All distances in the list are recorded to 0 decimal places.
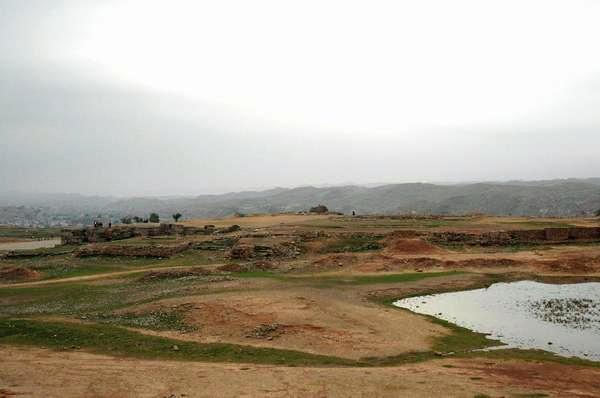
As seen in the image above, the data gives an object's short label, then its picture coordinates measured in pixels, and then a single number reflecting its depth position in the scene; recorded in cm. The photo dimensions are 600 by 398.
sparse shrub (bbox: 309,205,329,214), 10098
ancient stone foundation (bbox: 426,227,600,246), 5709
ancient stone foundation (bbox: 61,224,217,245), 7100
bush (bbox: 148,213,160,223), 11030
